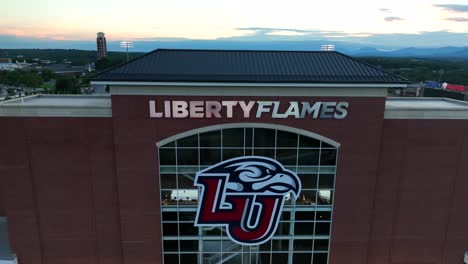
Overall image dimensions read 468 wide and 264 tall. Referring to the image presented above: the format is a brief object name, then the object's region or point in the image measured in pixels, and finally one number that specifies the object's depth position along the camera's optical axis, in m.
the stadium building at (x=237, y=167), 16.33
